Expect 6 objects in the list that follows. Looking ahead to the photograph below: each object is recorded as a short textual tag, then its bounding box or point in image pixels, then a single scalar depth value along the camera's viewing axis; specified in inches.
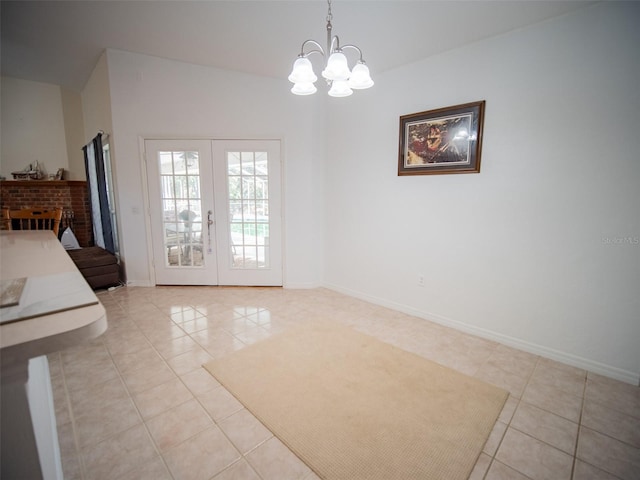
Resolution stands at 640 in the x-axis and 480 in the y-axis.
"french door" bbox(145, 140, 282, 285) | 150.5
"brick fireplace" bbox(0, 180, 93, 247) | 173.9
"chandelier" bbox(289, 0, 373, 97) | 64.2
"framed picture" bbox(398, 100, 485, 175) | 103.8
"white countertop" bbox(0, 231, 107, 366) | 24.5
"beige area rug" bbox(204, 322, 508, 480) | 59.3
